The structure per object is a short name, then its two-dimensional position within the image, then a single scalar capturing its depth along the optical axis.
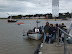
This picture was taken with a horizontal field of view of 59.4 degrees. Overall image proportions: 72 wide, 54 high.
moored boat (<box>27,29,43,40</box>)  9.84
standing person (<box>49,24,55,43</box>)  4.96
